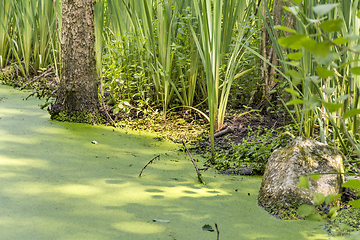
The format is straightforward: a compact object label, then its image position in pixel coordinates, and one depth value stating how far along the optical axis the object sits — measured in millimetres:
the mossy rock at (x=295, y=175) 5028
